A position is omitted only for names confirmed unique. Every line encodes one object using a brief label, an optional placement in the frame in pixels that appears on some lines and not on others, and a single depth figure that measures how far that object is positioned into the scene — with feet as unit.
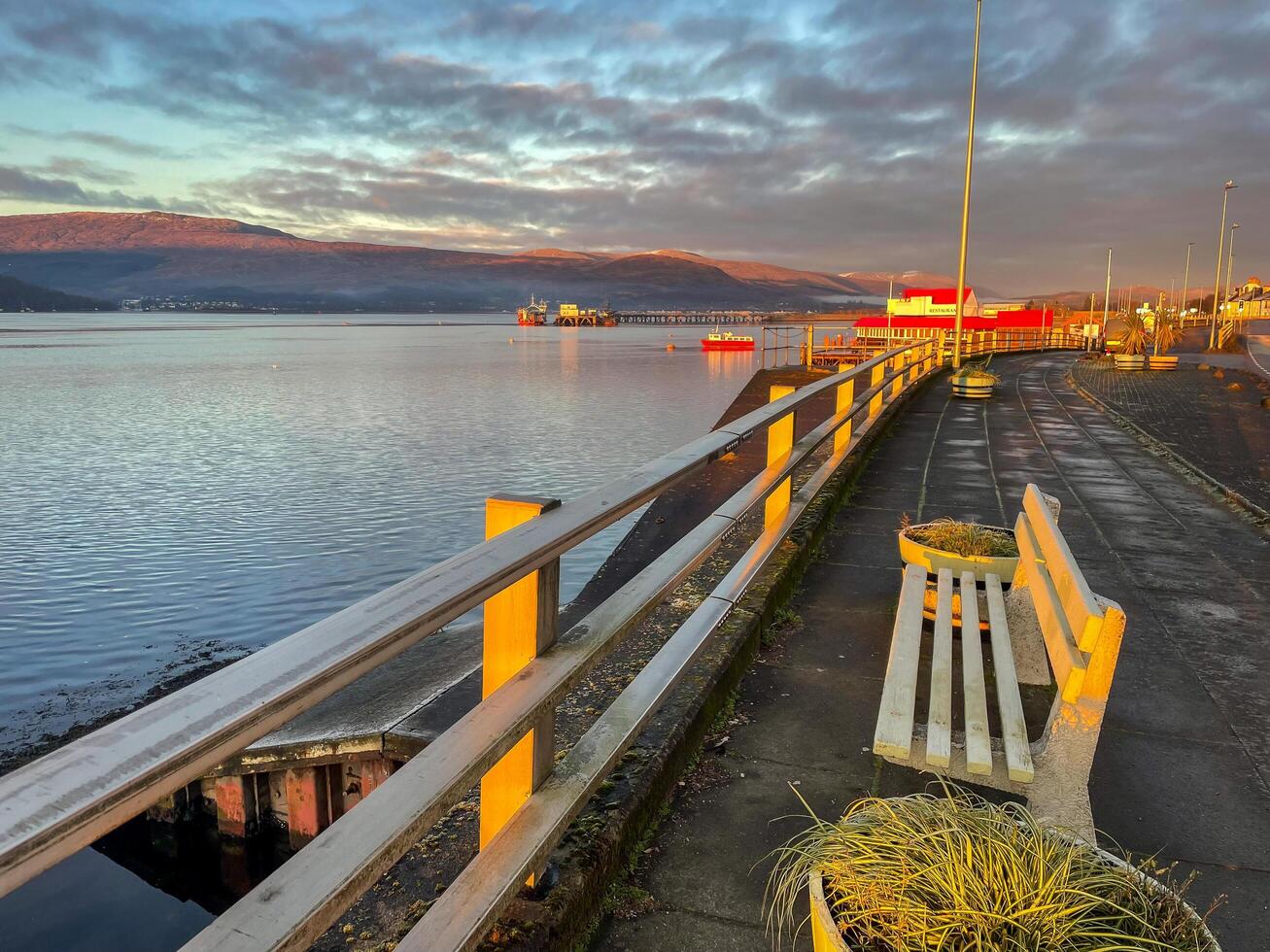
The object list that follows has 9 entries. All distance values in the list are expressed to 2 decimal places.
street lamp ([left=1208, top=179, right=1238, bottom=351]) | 131.55
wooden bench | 8.07
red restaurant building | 232.73
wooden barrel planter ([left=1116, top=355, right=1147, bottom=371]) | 87.30
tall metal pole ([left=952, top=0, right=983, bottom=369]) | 72.72
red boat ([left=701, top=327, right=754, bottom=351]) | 355.77
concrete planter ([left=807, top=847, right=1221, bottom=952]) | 6.14
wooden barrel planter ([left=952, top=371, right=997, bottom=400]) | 60.03
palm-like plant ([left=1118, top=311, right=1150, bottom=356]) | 94.68
